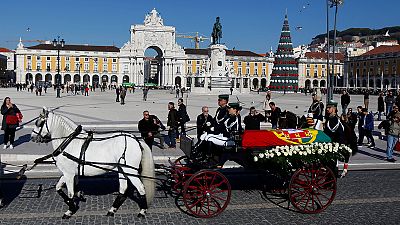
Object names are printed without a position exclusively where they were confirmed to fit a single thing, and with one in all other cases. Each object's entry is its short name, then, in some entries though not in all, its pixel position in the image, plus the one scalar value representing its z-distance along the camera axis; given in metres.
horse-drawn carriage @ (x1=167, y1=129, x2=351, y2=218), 5.57
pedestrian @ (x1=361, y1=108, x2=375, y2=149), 11.57
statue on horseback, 51.34
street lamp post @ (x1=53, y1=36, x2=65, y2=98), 35.49
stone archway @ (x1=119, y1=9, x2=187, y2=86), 91.94
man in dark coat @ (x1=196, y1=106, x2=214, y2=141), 9.33
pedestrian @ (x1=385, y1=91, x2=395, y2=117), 18.84
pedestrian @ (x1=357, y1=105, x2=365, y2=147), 11.90
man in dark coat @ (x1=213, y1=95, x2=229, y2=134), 6.21
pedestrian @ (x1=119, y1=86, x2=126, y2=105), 26.14
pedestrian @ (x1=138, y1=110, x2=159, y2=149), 9.10
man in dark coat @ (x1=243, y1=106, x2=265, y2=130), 9.27
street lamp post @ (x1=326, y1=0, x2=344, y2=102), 21.78
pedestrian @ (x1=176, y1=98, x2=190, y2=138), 11.03
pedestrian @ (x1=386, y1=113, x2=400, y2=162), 9.58
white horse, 5.40
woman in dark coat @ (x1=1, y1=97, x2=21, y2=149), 9.99
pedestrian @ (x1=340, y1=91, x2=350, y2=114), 18.28
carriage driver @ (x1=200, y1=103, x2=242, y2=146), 5.95
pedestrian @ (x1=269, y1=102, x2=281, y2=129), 12.33
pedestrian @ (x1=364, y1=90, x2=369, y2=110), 18.58
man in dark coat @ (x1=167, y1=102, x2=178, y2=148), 10.42
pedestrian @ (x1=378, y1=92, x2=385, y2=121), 18.20
